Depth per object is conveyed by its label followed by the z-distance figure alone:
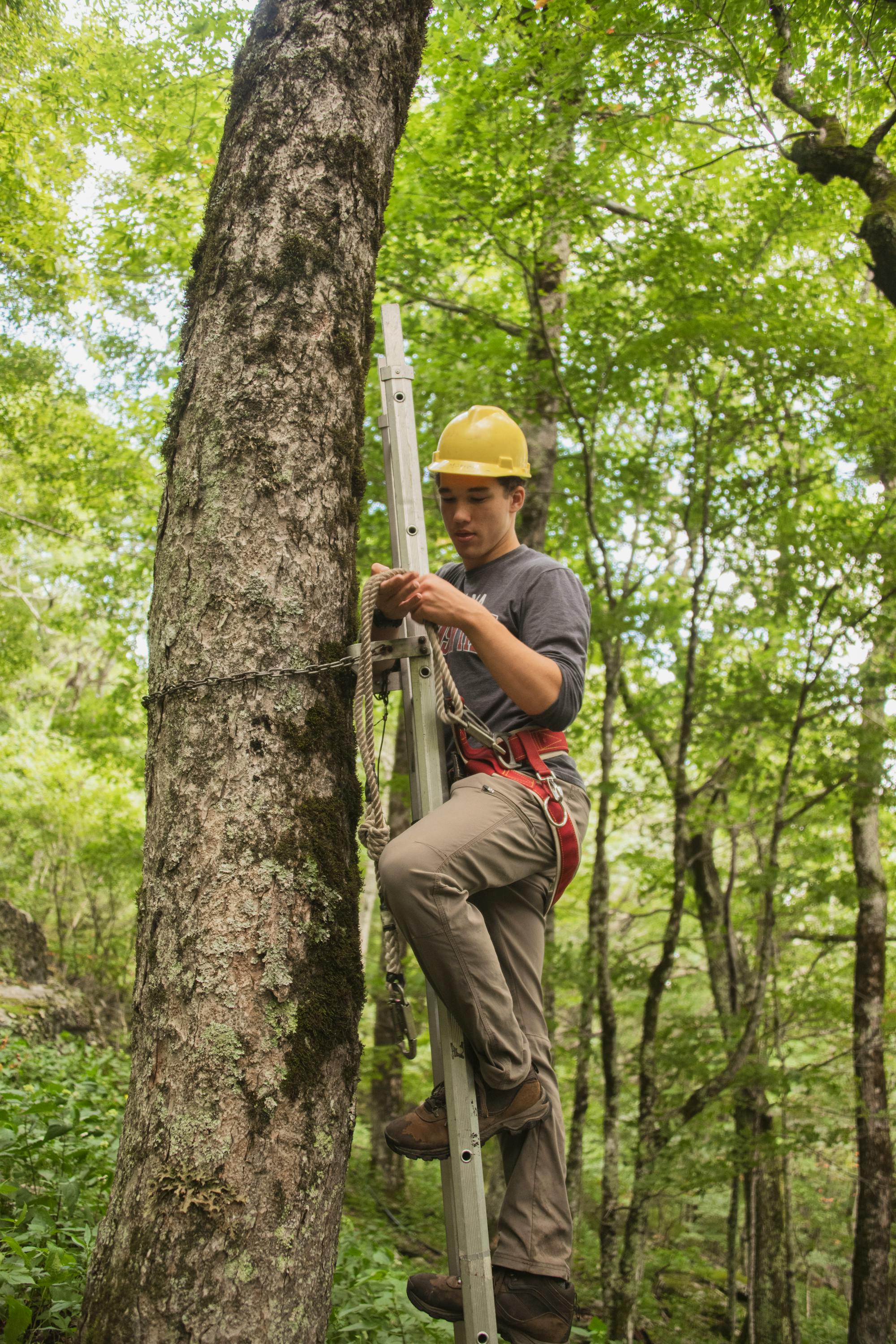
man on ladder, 2.30
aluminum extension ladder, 2.21
